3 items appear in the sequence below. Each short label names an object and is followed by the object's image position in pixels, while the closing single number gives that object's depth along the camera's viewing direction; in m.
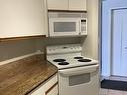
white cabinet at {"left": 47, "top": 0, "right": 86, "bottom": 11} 1.37
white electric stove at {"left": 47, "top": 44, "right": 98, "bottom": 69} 1.35
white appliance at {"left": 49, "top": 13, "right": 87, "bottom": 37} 1.38
